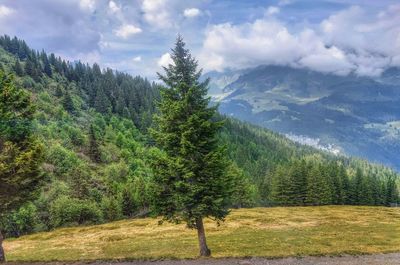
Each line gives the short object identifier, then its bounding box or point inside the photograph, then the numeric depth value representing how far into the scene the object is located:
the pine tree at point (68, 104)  172.30
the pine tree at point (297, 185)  120.44
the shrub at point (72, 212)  84.94
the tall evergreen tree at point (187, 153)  29.77
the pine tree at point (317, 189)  117.69
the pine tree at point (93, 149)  131.00
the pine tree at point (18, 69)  187.88
